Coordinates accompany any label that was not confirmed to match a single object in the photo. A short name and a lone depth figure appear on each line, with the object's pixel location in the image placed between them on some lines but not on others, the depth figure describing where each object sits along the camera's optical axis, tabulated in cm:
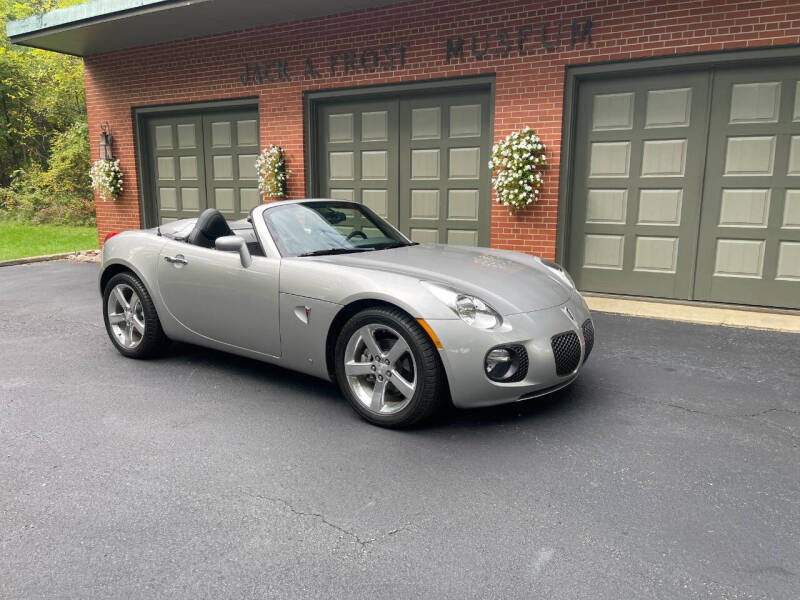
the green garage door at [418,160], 836
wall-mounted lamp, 1167
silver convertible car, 341
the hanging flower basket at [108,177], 1160
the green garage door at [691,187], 664
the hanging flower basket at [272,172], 960
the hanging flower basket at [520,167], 751
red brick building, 670
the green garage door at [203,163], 1038
